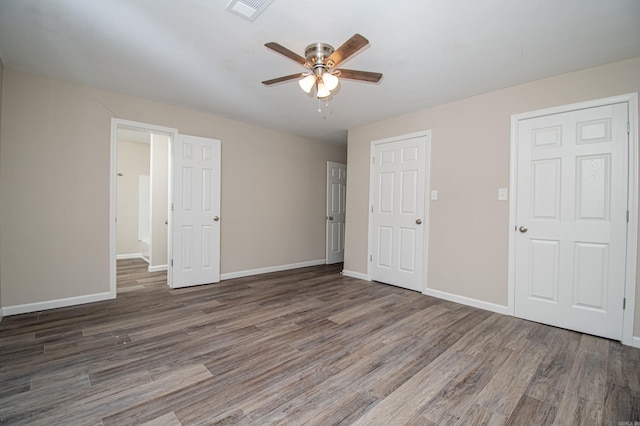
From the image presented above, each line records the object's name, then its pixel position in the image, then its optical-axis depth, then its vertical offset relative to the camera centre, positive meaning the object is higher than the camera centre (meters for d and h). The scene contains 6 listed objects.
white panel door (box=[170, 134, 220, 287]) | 3.87 -0.04
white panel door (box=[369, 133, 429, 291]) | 3.81 +0.00
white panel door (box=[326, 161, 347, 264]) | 5.83 +0.01
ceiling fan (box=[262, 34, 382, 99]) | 2.14 +1.12
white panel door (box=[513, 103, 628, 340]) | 2.49 -0.05
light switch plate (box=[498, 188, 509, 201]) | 3.07 +0.22
